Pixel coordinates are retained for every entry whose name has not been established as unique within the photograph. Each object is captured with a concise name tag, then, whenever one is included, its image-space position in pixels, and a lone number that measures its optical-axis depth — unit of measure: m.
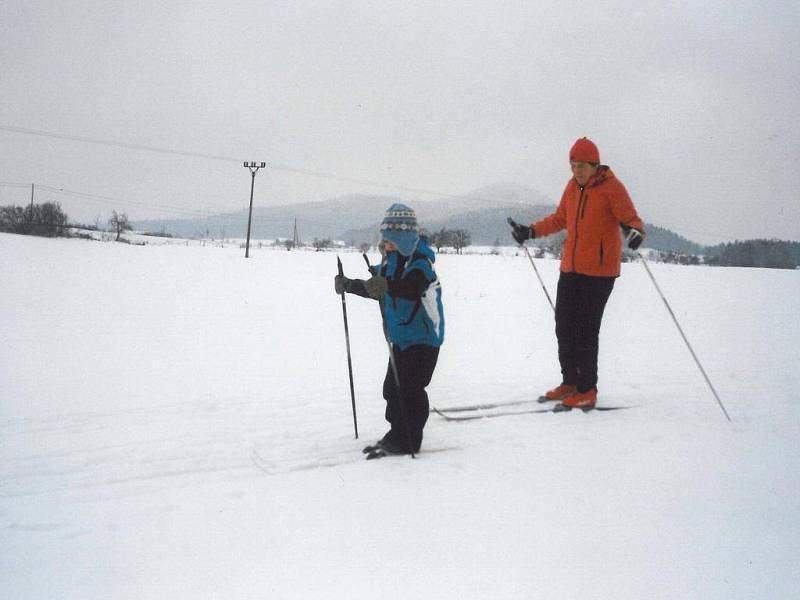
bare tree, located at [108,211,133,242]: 58.03
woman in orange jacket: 4.32
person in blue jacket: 3.17
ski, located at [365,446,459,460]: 3.24
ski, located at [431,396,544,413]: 4.39
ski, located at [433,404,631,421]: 4.16
